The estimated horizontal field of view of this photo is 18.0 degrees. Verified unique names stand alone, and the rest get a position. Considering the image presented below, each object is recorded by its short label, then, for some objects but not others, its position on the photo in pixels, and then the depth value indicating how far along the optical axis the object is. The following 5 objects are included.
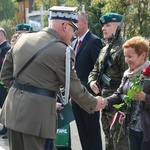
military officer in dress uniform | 4.07
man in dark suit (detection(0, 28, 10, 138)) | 8.54
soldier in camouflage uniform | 5.54
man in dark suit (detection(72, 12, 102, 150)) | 6.32
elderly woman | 4.43
